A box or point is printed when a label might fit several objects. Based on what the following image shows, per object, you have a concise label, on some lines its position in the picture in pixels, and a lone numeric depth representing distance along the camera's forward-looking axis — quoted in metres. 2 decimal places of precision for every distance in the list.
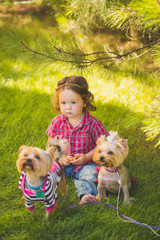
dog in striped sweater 1.64
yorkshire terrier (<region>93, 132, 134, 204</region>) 1.87
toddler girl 2.24
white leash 1.71
